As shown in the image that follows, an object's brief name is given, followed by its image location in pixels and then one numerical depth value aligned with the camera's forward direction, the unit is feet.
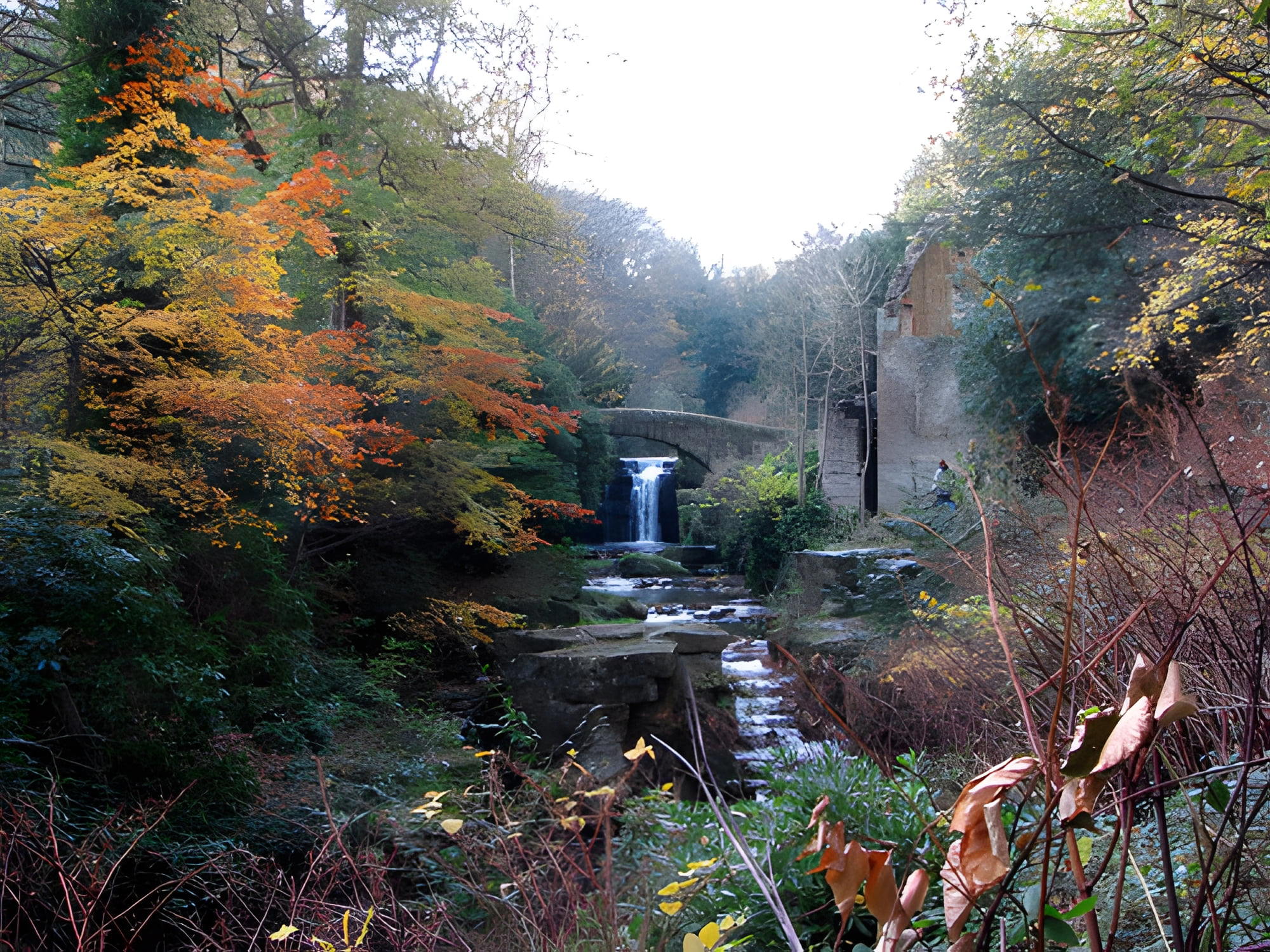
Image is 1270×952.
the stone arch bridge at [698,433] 81.51
